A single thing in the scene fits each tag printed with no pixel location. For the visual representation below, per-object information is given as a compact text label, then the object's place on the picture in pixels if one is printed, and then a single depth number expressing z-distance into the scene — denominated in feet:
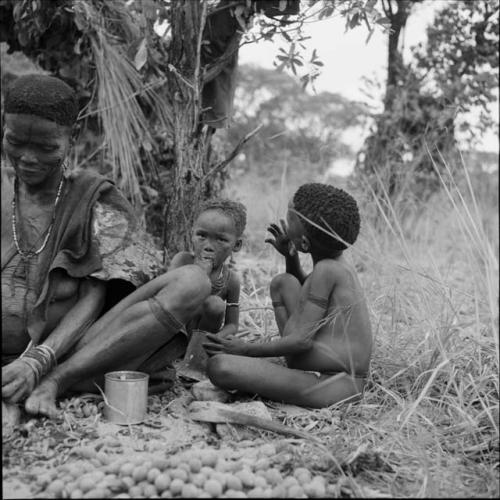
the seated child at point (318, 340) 8.30
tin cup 7.57
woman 7.84
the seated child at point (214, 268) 9.29
